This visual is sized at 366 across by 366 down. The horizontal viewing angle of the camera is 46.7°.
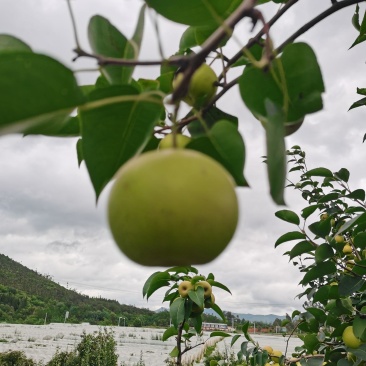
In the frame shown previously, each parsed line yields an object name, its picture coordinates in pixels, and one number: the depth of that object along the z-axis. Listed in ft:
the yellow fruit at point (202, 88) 2.43
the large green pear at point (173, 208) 1.38
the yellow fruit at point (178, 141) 1.88
